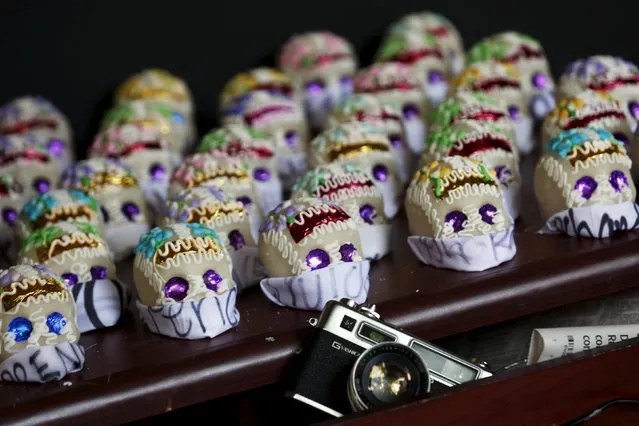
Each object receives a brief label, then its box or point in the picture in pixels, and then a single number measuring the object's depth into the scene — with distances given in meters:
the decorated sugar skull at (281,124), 1.89
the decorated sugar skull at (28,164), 1.80
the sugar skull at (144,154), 1.79
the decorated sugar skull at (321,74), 2.06
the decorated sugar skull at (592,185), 1.49
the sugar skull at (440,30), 2.10
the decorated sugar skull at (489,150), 1.61
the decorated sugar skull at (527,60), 1.94
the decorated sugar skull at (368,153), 1.67
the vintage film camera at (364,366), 1.24
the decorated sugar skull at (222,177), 1.63
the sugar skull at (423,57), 2.01
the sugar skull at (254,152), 1.73
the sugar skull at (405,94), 1.88
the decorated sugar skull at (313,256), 1.42
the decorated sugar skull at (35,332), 1.34
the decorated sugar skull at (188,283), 1.39
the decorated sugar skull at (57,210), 1.58
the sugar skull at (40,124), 1.94
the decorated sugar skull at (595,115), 1.65
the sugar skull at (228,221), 1.52
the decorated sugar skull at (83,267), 1.47
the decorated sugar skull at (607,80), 1.73
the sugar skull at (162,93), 1.99
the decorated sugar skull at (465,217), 1.46
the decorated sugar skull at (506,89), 1.86
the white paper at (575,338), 1.32
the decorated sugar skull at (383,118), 1.79
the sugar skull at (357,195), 1.54
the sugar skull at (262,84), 1.99
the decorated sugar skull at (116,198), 1.68
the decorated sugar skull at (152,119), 1.89
